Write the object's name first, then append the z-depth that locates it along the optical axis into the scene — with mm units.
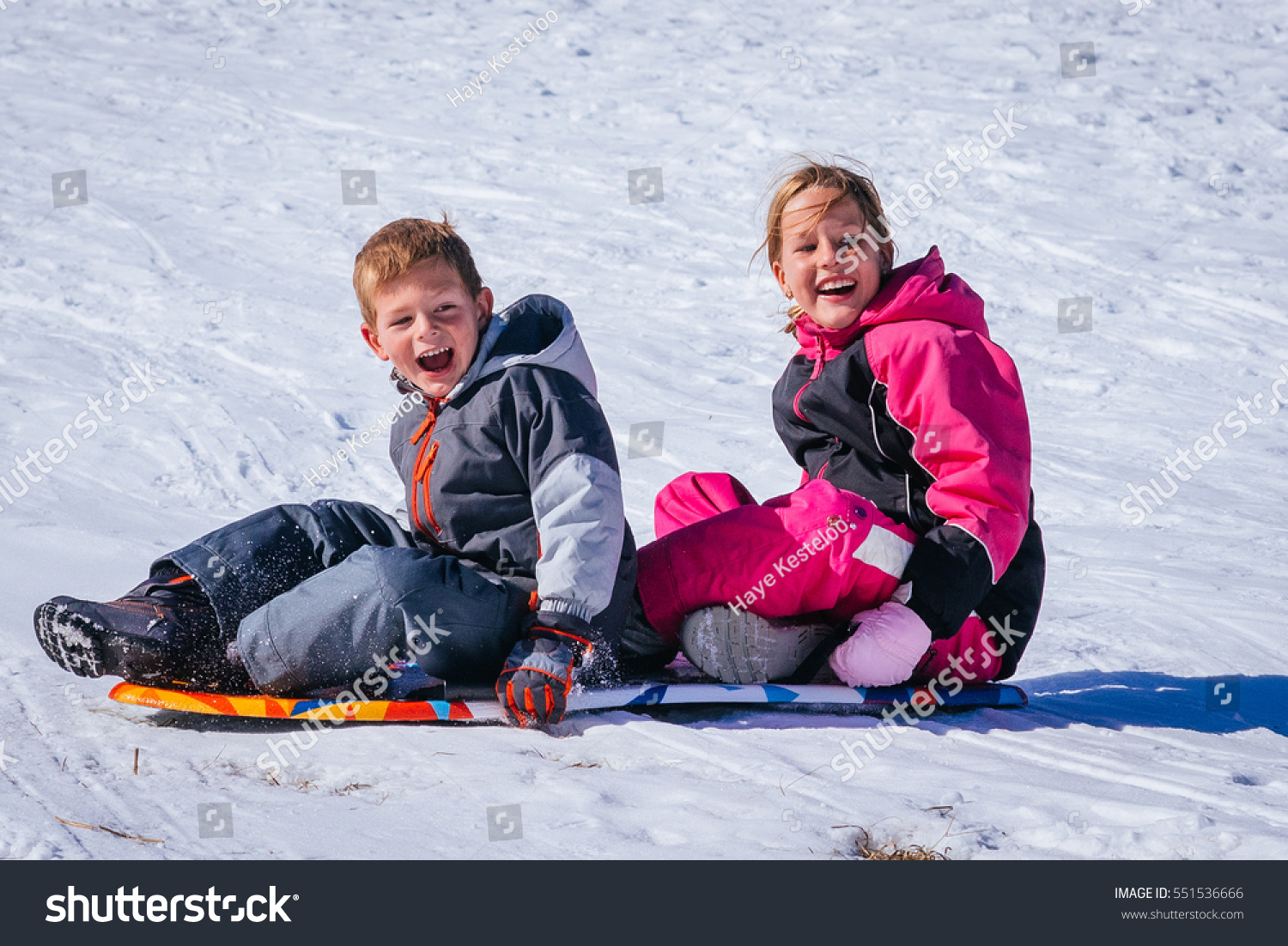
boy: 5352
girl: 5738
